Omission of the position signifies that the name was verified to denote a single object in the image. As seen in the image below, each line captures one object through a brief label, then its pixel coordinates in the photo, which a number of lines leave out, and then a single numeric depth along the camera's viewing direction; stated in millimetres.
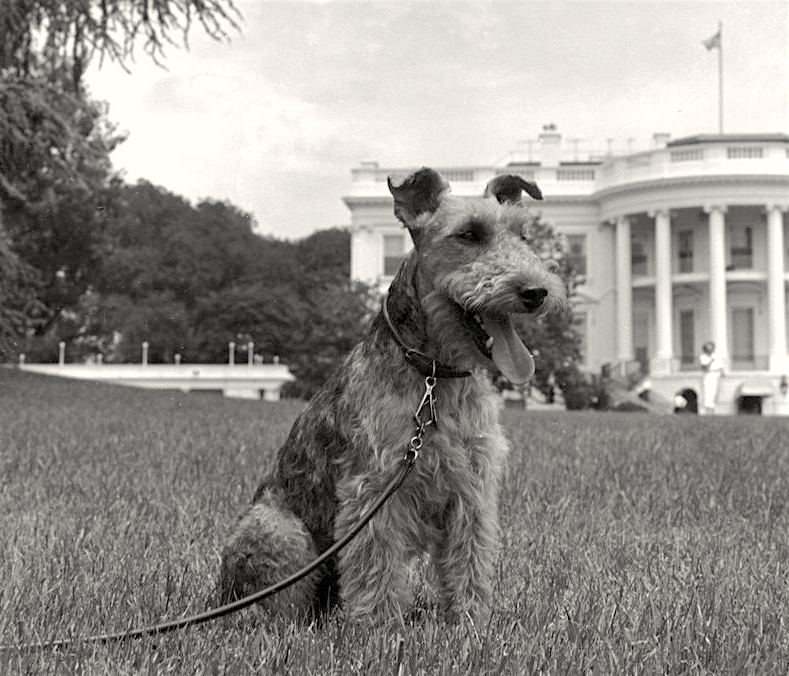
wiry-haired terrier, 2742
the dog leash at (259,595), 2615
